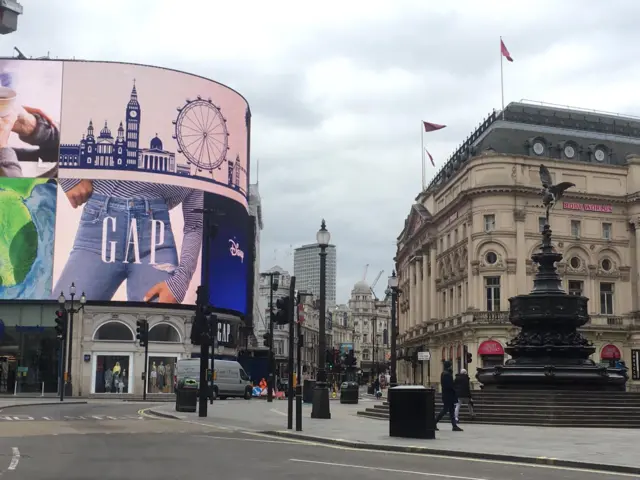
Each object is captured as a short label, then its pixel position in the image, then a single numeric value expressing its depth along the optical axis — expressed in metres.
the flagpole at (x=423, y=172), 104.11
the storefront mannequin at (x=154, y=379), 71.33
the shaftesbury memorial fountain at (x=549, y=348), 32.41
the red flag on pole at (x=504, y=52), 79.00
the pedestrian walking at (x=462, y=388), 27.72
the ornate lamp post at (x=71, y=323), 54.76
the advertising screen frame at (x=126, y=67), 71.25
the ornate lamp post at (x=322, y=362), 27.12
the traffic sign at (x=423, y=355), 66.71
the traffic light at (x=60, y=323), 49.66
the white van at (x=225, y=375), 59.66
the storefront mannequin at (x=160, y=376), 72.00
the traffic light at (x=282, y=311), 25.36
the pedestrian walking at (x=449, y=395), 24.92
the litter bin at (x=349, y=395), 50.58
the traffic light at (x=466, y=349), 77.04
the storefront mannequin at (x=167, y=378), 72.44
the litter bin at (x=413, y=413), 22.27
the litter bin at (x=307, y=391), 45.82
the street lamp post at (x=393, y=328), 50.53
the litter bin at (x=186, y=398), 35.41
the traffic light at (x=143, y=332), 55.38
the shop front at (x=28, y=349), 69.38
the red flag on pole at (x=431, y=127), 86.12
